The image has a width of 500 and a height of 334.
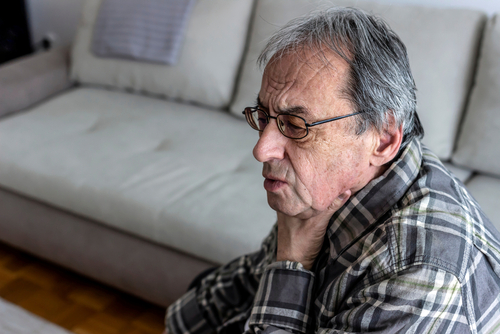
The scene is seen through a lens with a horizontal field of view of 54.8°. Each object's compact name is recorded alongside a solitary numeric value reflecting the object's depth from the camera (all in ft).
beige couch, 5.25
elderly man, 2.27
